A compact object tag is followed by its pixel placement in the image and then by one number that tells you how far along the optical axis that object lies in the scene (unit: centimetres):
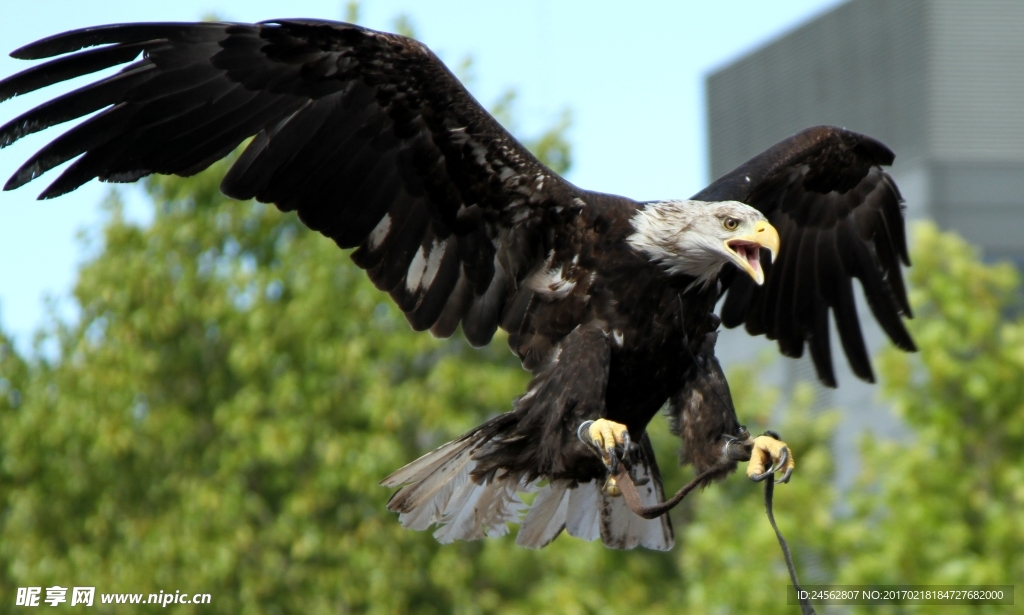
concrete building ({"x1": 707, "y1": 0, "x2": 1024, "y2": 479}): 4484
